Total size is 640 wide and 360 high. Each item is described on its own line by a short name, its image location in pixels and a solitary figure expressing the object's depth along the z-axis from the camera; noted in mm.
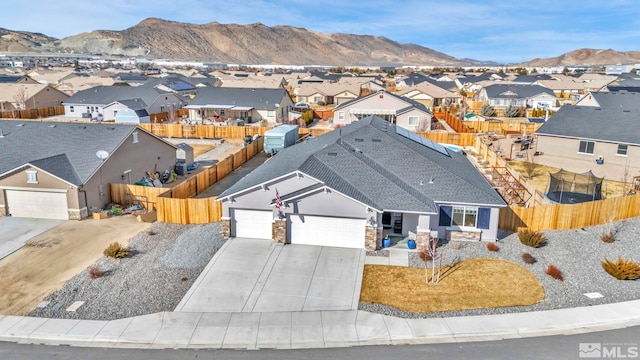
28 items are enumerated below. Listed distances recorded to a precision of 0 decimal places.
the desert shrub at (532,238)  21594
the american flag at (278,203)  21359
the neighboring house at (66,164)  25391
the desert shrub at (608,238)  22031
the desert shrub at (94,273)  18780
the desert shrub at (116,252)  20625
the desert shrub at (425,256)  20516
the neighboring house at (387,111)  54938
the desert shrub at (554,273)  18770
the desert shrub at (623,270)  18562
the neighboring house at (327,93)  81106
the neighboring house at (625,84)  77062
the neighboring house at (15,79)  80875
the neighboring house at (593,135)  36500
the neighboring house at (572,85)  88688
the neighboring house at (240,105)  61875
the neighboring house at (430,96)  76500
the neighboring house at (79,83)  84000
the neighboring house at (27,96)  65312
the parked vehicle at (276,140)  42844
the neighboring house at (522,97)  75375
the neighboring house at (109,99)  63562
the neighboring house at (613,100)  51281
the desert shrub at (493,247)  21297
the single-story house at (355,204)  21266
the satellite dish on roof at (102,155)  27344
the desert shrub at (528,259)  20250
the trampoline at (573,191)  27589
